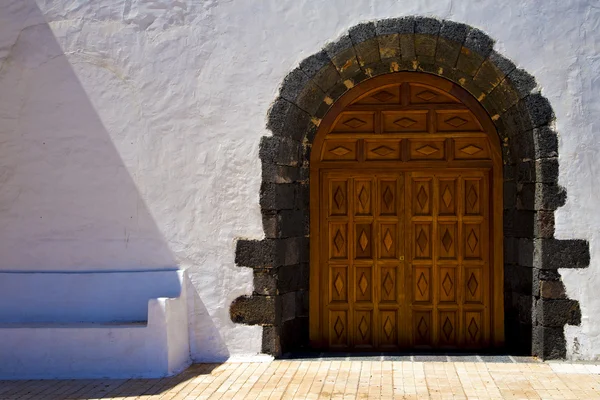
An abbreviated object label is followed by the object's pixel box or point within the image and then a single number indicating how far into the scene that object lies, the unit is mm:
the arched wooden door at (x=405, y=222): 7555
